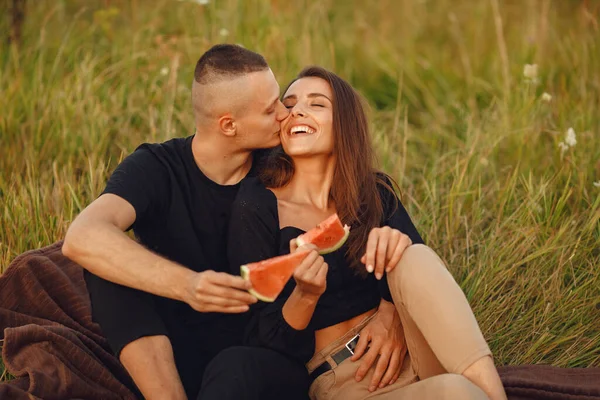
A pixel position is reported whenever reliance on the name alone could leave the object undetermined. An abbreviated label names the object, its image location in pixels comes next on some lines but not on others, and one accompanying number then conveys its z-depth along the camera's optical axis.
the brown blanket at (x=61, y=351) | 4.00
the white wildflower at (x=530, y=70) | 6.11
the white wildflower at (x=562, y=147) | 5.75
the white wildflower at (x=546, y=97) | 5.89
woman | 3.65
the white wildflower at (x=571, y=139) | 5.66
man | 3.70
